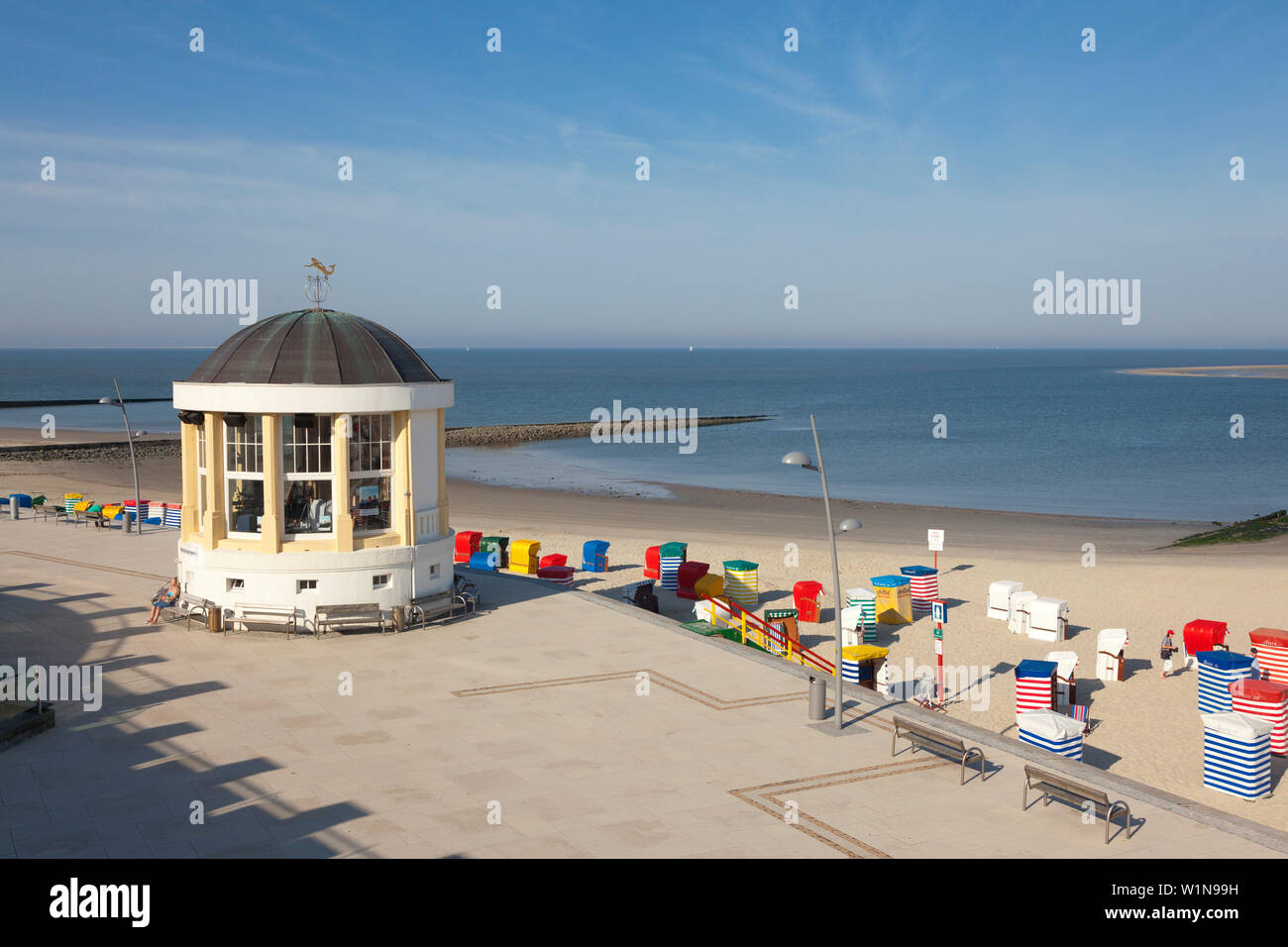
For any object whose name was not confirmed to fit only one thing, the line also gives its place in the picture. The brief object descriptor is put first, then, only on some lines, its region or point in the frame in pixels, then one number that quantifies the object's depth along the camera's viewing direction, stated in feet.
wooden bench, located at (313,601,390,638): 64.95
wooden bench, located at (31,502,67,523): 118.93
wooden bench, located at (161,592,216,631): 66.04
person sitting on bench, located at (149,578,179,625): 68.44
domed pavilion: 64.28
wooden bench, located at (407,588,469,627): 67.72
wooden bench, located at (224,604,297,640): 64.59
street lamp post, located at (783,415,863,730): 45.06
